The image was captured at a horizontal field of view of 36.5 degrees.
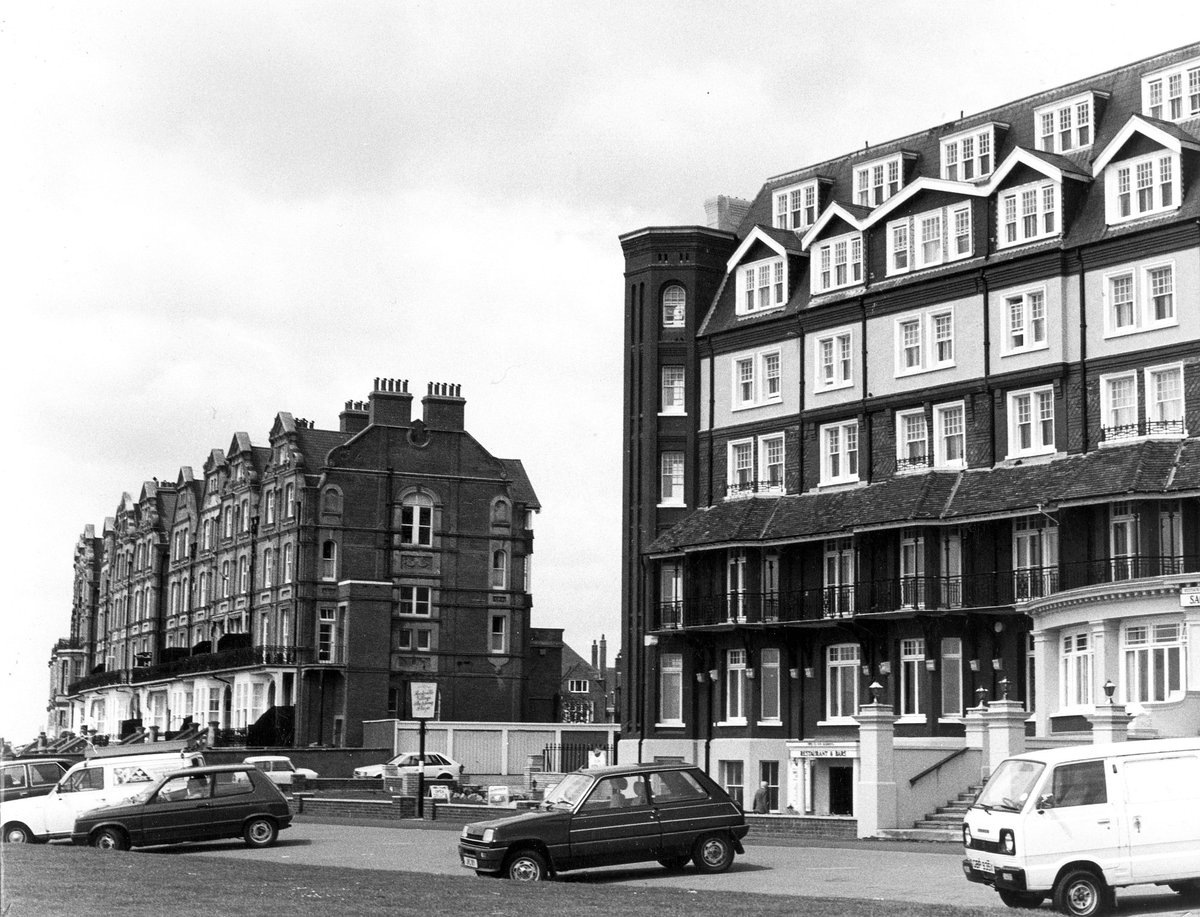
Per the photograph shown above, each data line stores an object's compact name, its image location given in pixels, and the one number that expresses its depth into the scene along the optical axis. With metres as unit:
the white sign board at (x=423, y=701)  45.59
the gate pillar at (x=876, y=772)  36.31
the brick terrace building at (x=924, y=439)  44.41
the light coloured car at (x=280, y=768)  60.12
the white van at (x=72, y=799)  34.41
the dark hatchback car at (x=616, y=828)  25.84
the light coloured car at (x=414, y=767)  63.78
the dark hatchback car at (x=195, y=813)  32.03
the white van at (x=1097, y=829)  20.77
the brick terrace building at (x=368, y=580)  79.06
